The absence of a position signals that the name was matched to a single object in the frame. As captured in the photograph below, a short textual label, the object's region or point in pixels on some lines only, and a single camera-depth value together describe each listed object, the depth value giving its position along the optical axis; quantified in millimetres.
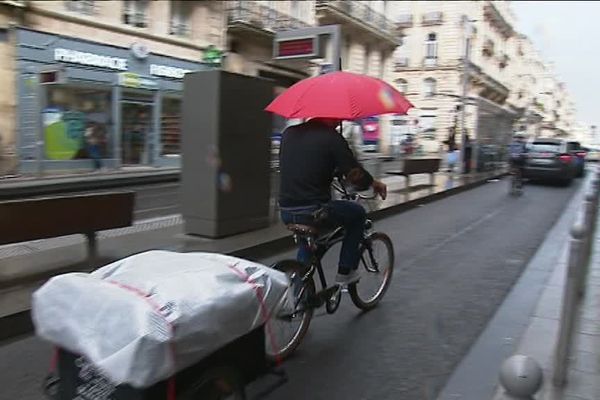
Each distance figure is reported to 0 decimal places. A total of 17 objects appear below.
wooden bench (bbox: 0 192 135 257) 5176
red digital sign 9211
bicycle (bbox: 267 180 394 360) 4145
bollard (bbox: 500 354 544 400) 3076
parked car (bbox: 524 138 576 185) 19172
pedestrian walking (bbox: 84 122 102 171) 18469
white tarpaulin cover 2219
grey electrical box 7402
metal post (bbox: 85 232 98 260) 6145
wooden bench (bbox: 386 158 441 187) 14688
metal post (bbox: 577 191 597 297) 4302
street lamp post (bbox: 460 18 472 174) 22203
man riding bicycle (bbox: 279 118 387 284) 4266
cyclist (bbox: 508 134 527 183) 15746
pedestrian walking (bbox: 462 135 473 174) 22250
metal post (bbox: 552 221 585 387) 3299
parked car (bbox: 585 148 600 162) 37416
